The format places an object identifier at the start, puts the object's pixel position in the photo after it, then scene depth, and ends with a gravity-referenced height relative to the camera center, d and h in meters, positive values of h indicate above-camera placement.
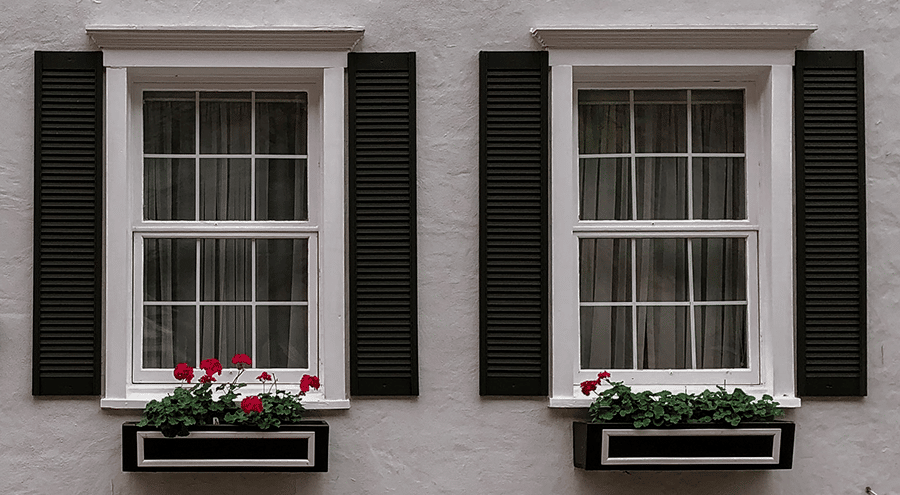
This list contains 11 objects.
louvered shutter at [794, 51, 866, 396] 5.02 -0.05
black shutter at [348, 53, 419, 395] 4.99 +0.05
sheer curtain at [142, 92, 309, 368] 5.16 -0.01
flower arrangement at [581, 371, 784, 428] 4.77 -0.77
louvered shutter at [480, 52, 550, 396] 5.00 +0.06
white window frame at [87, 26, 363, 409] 4.95 +0.57
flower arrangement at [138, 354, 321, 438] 4.70 -0.77
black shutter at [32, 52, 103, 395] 4.93 +0.09
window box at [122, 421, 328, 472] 4.72 -0.96
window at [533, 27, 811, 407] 5.17 +0.11
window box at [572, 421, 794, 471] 4.76 -0.95
